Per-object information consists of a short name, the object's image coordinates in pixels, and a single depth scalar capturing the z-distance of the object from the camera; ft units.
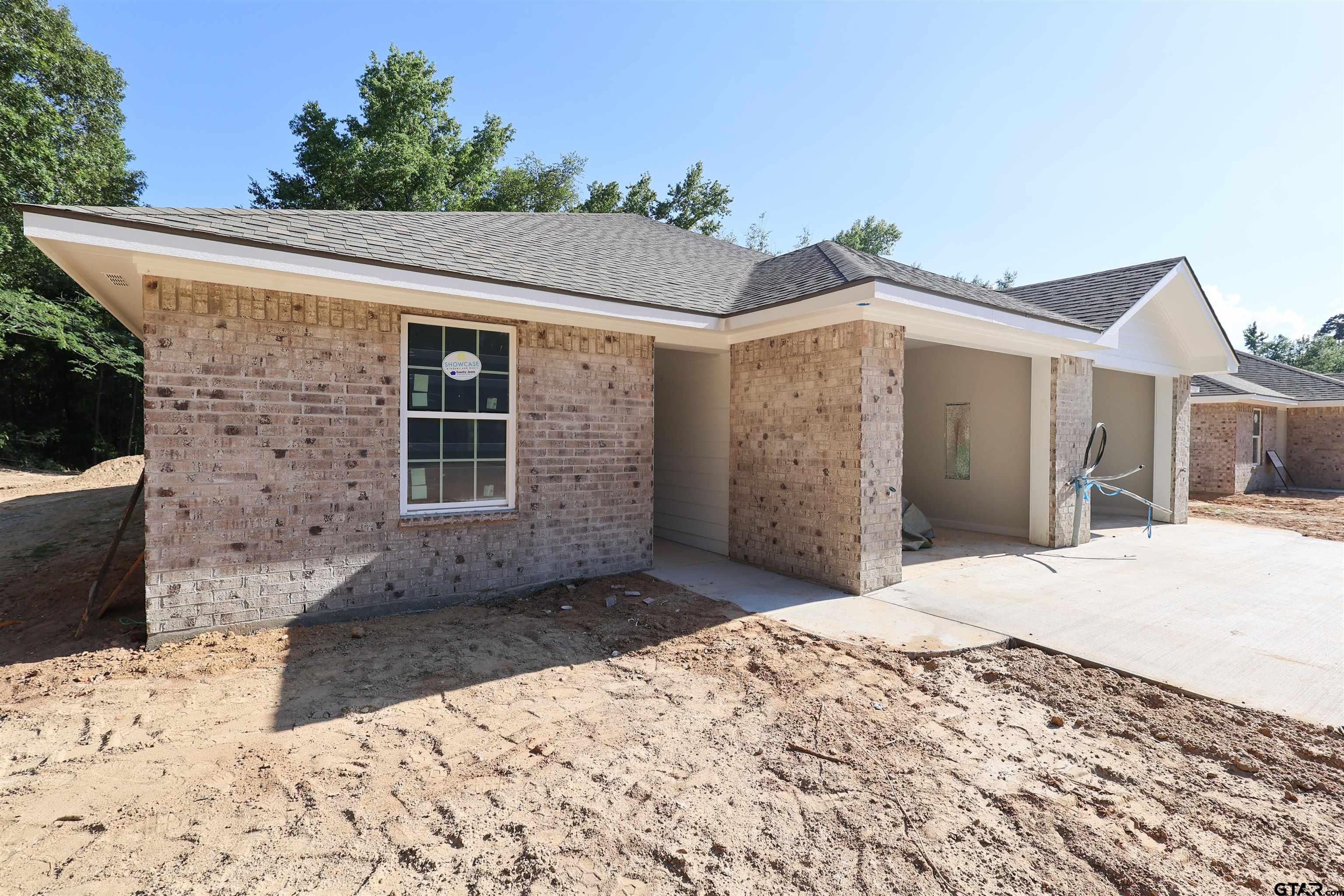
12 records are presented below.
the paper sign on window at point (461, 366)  19.54
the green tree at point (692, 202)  87.51
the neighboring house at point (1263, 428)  55.11
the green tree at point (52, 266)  55.98
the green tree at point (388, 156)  70.35
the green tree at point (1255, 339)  162.62
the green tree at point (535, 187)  84.48
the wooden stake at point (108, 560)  16.92
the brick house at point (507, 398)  15.94
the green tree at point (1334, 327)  176.04
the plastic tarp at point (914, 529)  29.48
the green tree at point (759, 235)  131.64
